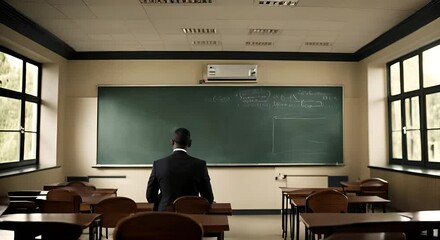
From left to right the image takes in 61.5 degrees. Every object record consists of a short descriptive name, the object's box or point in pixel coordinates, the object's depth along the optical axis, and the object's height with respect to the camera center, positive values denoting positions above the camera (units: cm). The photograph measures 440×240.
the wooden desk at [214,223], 233 -56
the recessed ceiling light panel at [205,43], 598 +155
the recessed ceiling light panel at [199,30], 536 +158
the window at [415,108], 505 +47
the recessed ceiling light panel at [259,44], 604 +156
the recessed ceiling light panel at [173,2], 430 +160
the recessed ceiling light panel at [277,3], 434 +161
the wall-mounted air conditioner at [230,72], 644 +116
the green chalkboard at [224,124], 643 +26
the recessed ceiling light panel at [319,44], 603 +156
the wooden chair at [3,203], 332 -66
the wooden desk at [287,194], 448 -69
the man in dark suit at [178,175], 310 -31
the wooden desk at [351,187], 513 -69
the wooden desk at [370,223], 233 -55
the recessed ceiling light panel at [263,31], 539 +158
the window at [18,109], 514 +43
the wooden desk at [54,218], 228 -54
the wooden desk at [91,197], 381 -69
